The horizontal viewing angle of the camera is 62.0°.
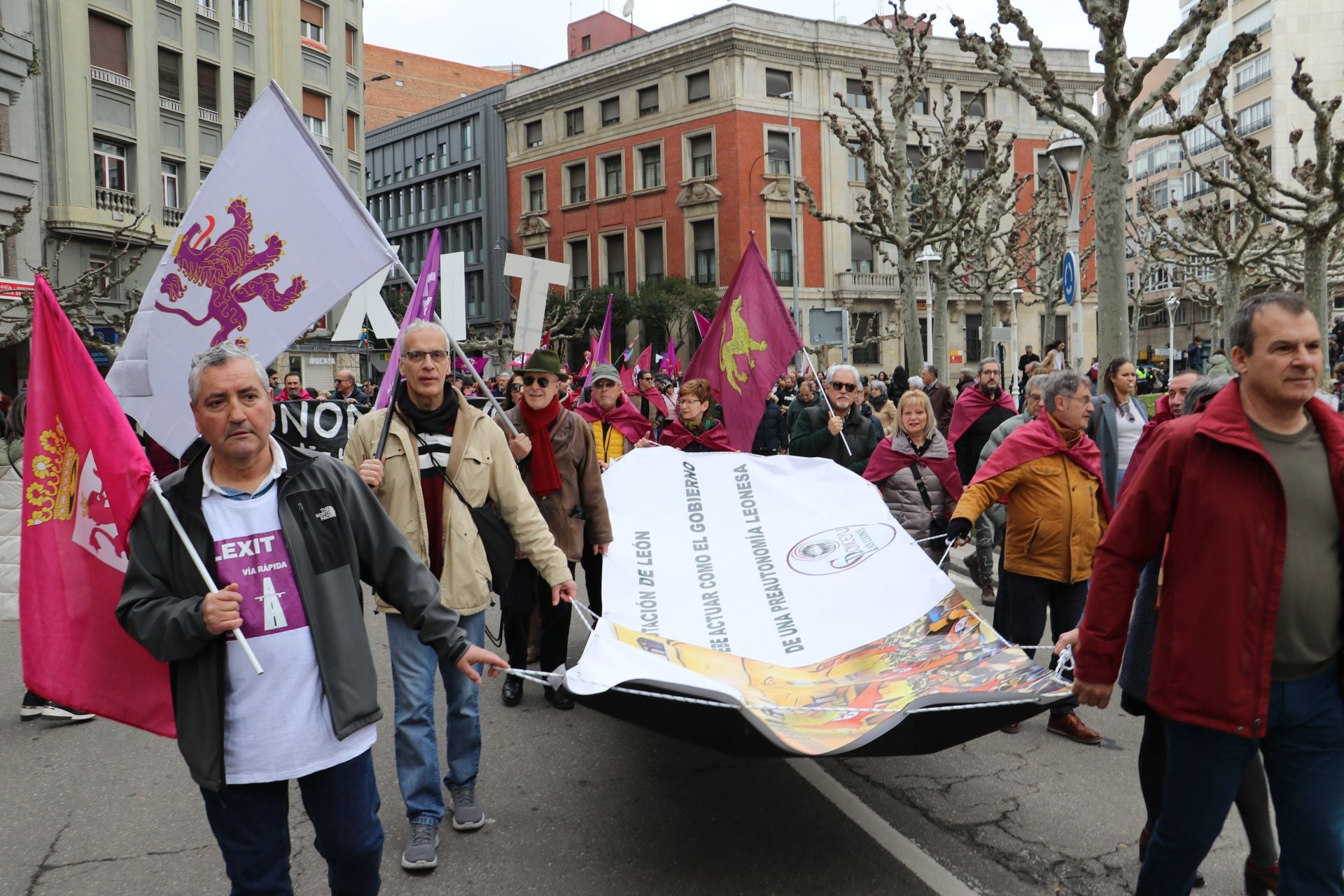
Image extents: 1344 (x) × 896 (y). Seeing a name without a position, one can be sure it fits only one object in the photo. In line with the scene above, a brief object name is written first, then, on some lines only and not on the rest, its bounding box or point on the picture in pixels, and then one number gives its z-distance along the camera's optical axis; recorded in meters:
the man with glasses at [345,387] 15.11
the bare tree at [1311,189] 15.22
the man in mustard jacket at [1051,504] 5.45
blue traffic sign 14.94
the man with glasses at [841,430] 8.35
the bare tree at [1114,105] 12.39
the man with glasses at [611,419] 8.79
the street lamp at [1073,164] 16.52
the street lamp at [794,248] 40.28
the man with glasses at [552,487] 6.00
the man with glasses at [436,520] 4.25
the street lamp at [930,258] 28.31
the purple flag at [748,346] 8.48
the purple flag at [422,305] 4.71
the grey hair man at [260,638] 2.81
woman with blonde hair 7.16
